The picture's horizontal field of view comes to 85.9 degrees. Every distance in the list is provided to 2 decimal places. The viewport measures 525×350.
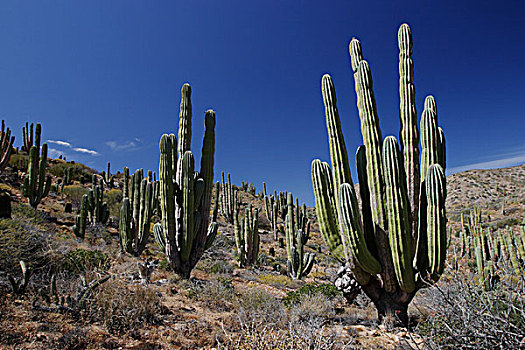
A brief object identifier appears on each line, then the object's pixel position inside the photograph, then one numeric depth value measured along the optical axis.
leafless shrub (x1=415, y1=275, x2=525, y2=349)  2.90
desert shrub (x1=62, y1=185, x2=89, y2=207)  20.96
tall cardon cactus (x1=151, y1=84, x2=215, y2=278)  7.57
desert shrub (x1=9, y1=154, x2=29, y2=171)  24.47
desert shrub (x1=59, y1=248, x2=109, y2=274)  5.98
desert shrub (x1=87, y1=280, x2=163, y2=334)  4.27
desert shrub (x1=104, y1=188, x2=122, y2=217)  20.66
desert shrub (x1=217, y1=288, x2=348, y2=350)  3.39
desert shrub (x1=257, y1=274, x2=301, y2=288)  10.34
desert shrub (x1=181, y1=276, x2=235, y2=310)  6.20
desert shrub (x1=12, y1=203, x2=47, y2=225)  11.44
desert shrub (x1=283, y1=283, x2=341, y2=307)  6.54
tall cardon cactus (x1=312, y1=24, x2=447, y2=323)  4.78
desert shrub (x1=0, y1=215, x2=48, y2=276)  5.15
